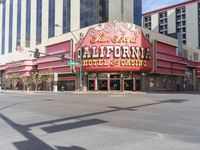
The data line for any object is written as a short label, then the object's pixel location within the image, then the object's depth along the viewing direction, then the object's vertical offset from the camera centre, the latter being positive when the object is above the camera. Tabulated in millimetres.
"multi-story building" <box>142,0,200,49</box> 60521 +24043
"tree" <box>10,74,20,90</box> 42327 +505
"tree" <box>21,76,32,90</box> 39867 -18
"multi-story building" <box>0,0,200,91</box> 28614 +4700
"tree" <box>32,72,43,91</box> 36600 +474
